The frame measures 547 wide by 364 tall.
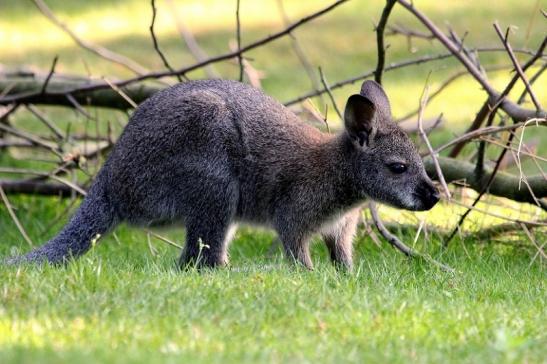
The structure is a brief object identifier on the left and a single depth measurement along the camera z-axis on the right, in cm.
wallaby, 1248
